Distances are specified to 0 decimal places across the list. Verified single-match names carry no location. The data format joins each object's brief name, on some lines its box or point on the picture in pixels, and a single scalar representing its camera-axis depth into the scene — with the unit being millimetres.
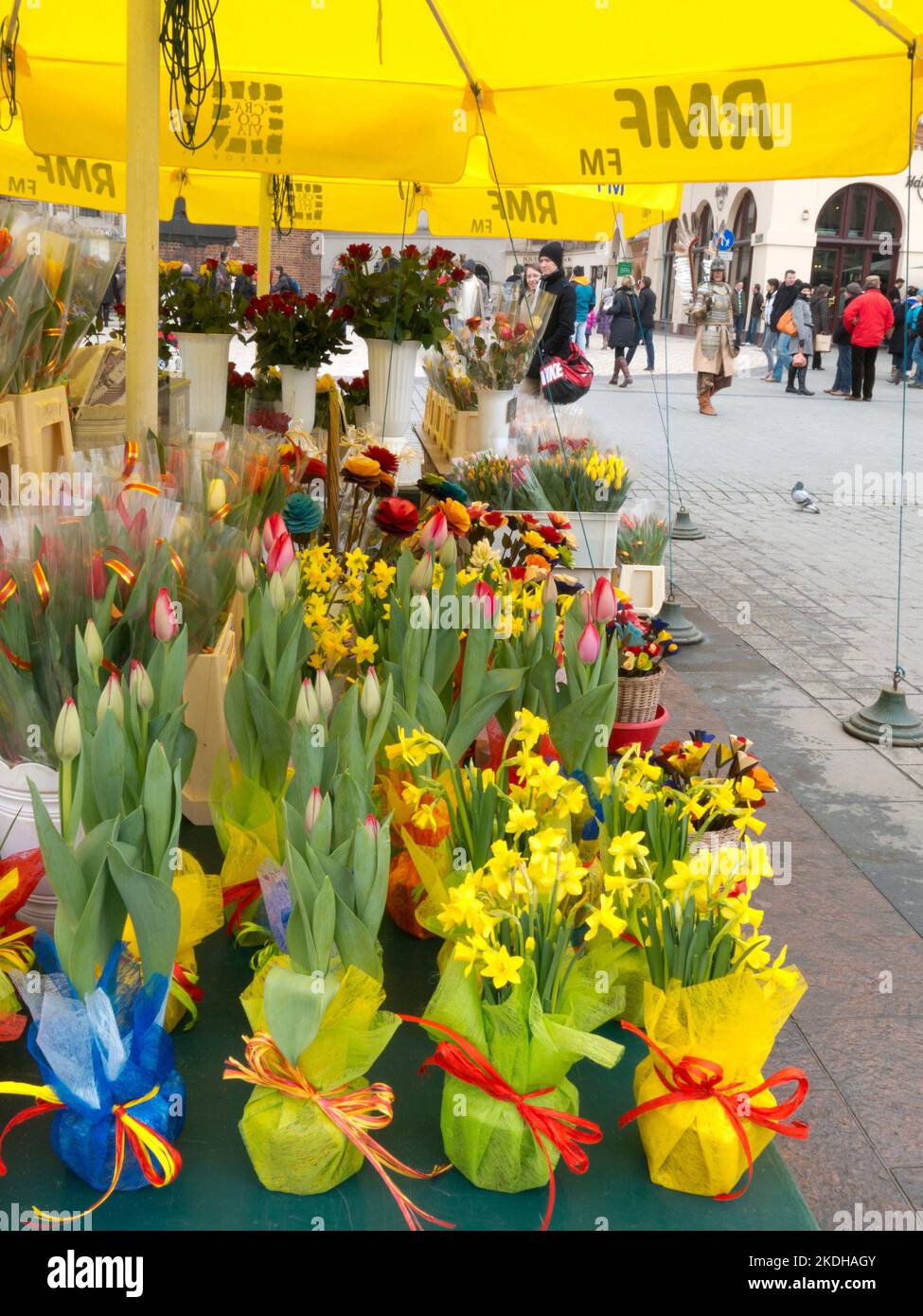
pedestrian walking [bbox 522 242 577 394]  8828
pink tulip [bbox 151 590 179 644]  1721
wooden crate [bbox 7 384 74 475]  2639
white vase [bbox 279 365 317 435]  5035
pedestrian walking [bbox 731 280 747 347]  13153
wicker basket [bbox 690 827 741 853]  2467
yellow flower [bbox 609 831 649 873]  1465
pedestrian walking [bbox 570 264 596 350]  10695
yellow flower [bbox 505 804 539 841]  1481
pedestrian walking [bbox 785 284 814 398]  18884
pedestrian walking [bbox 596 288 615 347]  19761
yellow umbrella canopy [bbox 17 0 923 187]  3127
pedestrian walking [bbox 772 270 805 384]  19344
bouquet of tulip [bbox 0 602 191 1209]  1313
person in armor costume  12305
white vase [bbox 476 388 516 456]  5605
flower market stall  1334
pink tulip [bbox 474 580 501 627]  2055
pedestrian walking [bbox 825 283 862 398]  18188
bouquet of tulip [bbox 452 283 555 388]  5438
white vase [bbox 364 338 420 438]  5078
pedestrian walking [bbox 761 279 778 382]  21625
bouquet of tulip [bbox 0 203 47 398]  2395
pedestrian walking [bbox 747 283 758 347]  26453
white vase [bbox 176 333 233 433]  4855
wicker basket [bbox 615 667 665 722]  3307
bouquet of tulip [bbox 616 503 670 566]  5844
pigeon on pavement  9750
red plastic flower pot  3258
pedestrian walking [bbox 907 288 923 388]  18328
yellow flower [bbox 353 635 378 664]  2154
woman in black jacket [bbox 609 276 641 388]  17328
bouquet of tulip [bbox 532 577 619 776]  2033
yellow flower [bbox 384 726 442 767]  1722
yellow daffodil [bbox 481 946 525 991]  1310
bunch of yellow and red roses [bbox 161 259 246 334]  4852
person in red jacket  16344
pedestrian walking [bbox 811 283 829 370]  20734
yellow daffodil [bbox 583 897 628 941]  1384
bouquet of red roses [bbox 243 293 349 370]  4888
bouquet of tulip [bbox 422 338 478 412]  5656
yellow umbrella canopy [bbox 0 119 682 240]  6094
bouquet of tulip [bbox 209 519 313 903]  1815
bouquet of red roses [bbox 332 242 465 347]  4926
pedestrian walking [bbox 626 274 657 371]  18409
